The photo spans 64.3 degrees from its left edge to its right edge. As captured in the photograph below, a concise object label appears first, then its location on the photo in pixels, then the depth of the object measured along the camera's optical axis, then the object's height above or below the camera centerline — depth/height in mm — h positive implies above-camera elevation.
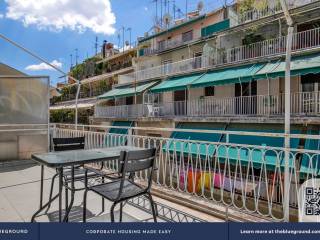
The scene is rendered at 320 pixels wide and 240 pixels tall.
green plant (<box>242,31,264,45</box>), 16406 +5410
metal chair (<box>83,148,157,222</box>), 2449 -709
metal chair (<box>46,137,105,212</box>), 3417 -406
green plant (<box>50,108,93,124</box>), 30391 +802
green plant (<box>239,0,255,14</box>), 17125 +7937
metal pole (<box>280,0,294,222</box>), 2928 -51
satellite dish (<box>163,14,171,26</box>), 26195 +10660
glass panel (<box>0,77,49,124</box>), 6973 +616
